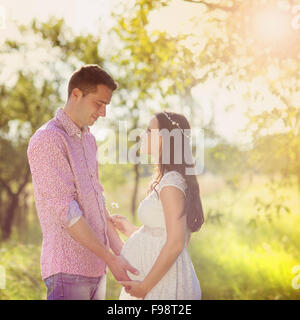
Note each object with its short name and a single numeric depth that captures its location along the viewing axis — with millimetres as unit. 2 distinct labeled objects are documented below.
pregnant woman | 3119
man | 2947
